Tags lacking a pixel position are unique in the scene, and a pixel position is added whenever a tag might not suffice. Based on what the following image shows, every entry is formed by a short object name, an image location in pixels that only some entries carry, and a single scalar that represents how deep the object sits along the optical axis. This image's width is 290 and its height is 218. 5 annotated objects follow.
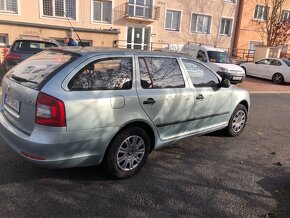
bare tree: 27.99
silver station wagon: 3.15
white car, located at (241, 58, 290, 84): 16.05
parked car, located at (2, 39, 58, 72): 9.35
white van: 13.75
